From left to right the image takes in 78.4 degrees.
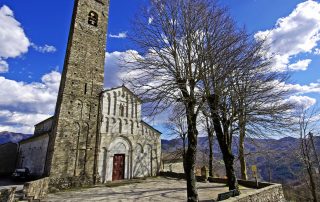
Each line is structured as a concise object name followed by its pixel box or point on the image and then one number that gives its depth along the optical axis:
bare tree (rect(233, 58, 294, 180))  8.76
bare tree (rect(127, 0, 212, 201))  8.02
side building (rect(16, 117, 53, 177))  16.89
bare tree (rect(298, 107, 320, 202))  17.17
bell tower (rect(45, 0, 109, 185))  14.70
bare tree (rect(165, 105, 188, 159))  22.48
